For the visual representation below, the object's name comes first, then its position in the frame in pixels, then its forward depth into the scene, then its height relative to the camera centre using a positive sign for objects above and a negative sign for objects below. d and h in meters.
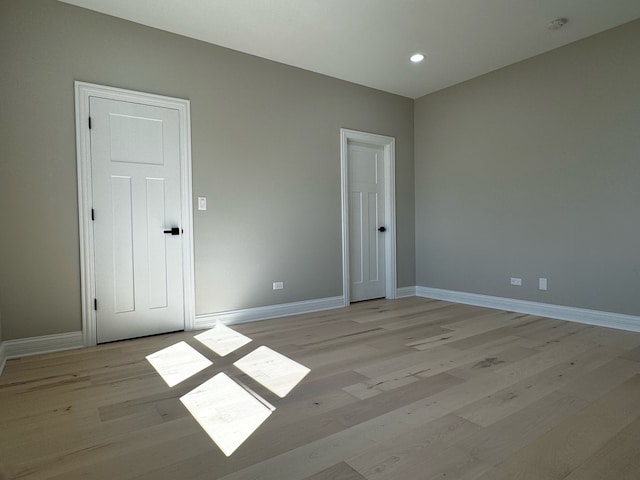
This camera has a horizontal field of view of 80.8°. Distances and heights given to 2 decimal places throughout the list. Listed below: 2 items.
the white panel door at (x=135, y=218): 3.30 +0.14
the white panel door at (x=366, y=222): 5.04 +0.13
